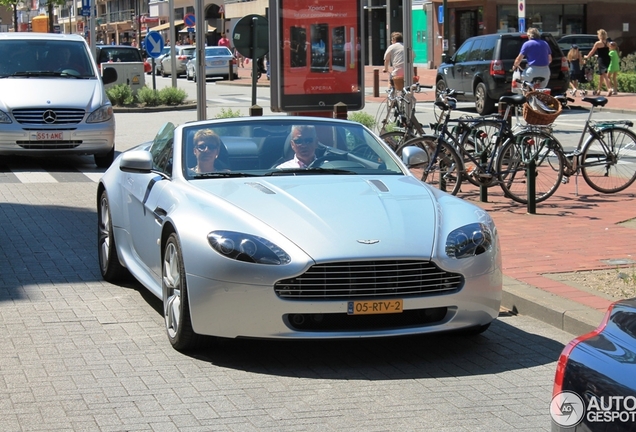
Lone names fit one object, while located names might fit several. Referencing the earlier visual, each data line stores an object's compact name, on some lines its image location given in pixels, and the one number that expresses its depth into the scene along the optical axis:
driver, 7.23
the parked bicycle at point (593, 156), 11.89
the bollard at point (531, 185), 10.85
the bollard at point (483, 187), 11.95
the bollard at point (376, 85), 34.09
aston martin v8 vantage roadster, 5.82
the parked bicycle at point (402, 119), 13.34
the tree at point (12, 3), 62.20
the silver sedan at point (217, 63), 50.88
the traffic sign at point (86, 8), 30.31
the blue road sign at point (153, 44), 32.22
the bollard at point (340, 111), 15.52
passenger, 7.14
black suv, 26.03
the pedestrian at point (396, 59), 25.12
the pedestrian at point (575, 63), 33.25
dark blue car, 2.85
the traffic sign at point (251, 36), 18.36
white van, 15.84
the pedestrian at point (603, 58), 31.50
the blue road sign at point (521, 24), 31.12
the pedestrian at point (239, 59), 63.39
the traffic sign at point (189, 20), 49.31
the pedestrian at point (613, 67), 31.60
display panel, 17.56
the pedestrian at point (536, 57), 23.14
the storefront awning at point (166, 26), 87.00
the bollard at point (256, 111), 15.03
